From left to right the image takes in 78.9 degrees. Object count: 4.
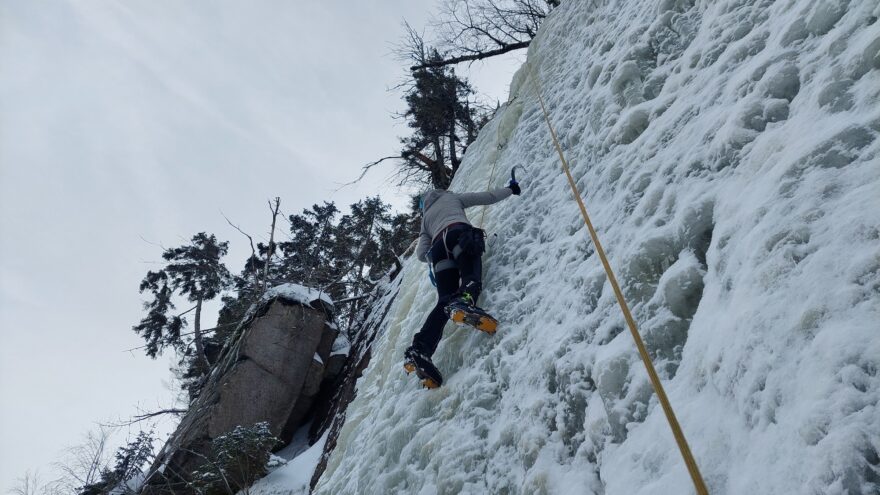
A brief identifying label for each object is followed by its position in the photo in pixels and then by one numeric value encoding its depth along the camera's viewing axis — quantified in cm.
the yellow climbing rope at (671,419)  150
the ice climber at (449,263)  407
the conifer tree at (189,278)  1997
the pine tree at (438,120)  1484
